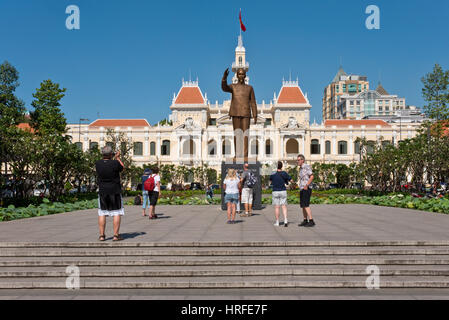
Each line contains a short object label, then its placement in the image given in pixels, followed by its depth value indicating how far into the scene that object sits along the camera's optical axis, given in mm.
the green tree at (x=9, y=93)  40219
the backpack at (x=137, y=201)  21322
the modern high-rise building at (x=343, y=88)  137500
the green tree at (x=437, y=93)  36906
